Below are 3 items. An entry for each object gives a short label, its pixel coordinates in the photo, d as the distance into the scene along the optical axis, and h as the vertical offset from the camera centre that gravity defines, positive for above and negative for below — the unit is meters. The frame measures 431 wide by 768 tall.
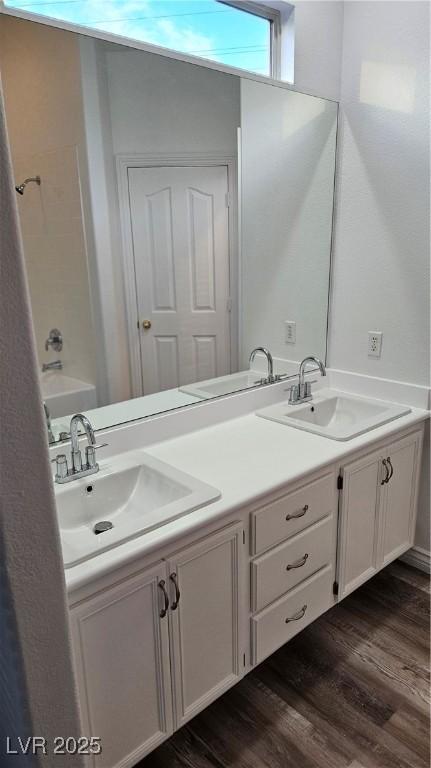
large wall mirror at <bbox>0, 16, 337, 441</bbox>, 1.49 +0.20
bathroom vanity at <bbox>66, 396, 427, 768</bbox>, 1.20 -0.87
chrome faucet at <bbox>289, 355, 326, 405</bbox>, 2.28 -0.57
